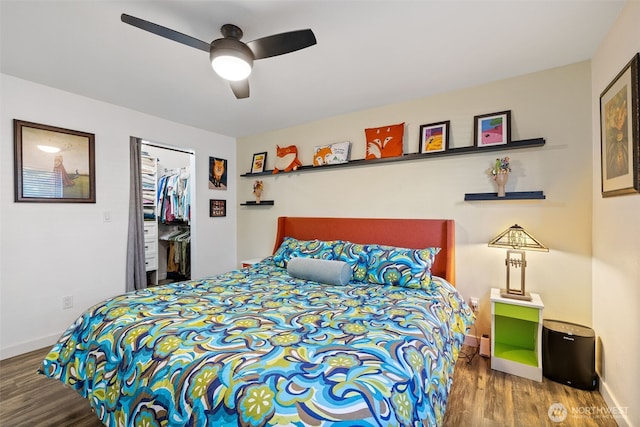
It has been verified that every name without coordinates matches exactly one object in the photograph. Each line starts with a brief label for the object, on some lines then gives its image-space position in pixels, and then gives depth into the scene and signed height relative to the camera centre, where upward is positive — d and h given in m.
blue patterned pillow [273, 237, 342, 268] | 2.74 -0.40
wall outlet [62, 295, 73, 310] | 2.78 -0.88
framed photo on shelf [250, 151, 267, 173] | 4.05 +0.73
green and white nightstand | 2.12 -1.08
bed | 0.93 -0.60
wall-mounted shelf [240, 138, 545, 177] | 2.32 +0.55
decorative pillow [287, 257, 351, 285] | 2.33 -0.51
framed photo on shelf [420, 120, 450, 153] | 2.73 +0.73
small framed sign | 4.10 +0.07
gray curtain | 3.21 -0.18
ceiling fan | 1.54 +0.99
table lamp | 2.23 -0.32
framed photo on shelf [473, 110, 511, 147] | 2.45 +0.72
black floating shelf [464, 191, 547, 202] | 2.27 +0.12
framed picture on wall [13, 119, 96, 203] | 2.51 +0.48
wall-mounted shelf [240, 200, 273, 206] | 3.95 +0.13
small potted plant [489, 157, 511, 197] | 2.39 +0.32
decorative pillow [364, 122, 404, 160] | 2.97 +0.76
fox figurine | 3.70 +0.71
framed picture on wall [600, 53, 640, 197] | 1.47 +0.45
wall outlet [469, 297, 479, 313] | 2.58 -0.86
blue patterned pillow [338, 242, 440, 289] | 2.26 -0.46
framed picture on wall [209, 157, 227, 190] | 4.09 +0.58
